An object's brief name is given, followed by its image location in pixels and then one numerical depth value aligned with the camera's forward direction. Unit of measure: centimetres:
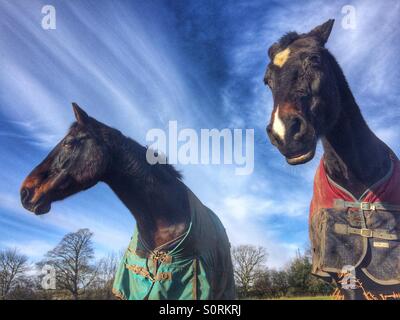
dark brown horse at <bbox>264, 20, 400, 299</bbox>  185
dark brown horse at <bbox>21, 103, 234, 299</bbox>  254
